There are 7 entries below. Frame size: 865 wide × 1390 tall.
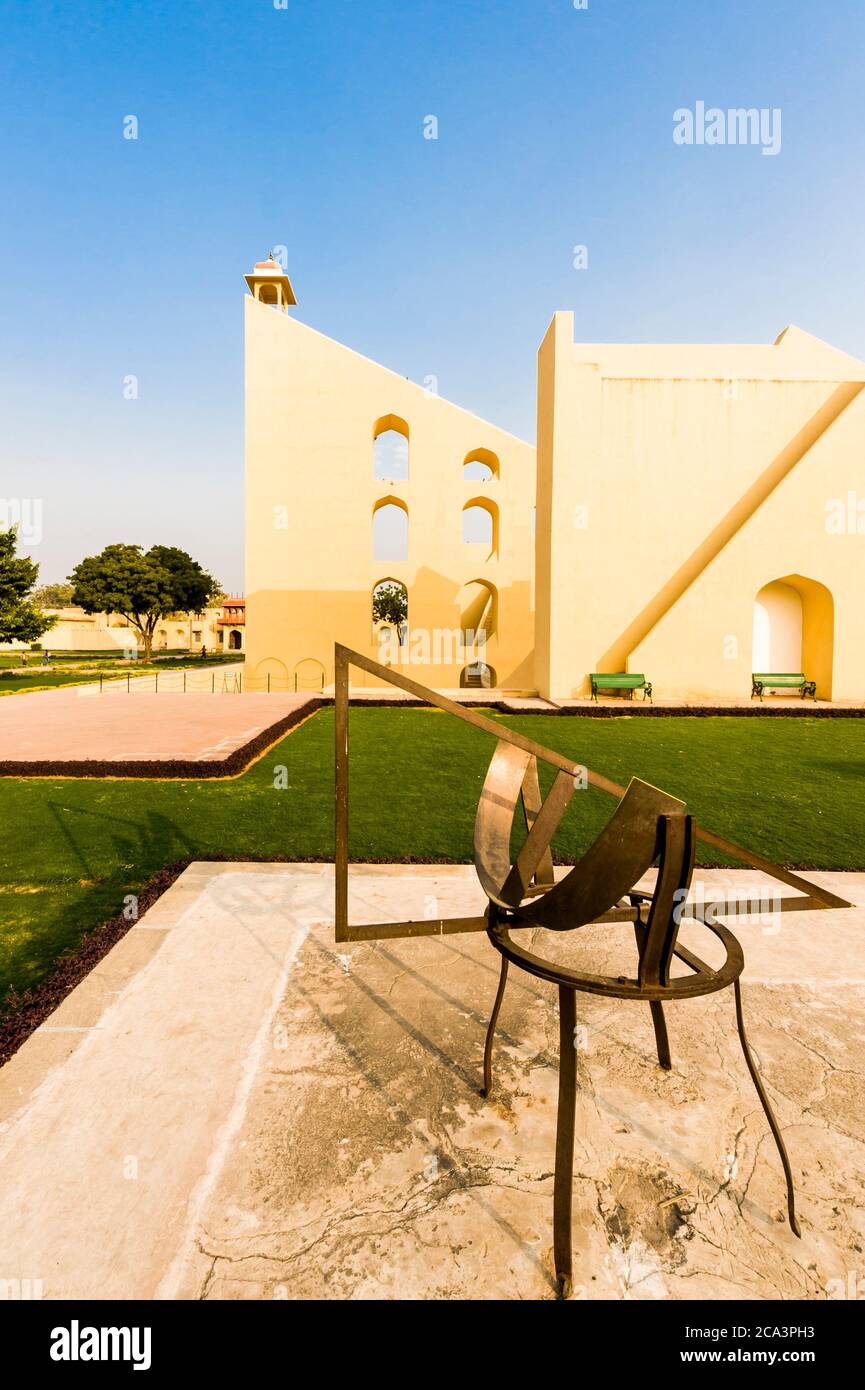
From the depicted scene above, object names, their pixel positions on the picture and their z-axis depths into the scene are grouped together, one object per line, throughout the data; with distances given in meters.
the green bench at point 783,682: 16.41
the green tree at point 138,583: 39.22
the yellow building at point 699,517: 15.91
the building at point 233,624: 59.16
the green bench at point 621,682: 15.78
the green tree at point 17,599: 24.89
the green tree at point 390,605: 52.88
